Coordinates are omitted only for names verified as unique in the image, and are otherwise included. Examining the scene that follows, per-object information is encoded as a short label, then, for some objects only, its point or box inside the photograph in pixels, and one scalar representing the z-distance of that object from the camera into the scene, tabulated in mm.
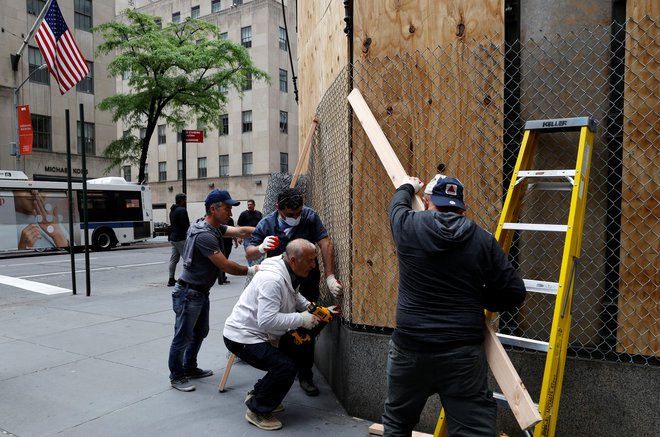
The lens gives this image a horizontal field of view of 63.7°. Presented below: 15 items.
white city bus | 18453
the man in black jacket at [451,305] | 2611
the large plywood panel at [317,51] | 4566
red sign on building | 22078
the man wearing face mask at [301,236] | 4719
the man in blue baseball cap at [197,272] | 4727
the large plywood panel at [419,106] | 3713
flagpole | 27228
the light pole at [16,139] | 23742
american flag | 13555
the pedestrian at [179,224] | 10359
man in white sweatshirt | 3931
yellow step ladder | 2855
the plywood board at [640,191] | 3221
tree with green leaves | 25453
